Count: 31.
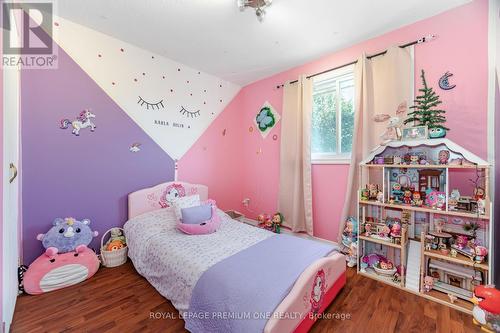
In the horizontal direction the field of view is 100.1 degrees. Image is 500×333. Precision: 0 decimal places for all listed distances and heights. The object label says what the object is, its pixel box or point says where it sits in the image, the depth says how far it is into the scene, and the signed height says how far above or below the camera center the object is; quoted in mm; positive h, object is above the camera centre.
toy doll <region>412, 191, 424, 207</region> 1967 -333
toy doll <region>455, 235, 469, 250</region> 1793 -659
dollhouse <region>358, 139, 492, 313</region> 1728 -547
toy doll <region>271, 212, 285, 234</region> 3195 -873
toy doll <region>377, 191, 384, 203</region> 2170 -336
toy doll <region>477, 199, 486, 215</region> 1618 -326
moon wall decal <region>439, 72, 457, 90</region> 2004 +804
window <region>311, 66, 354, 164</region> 2740 +664
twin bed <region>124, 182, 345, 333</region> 1237 -789
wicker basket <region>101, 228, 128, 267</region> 2324 -1035
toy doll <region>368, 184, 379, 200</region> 2281 -286
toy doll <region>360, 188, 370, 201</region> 2299 -322
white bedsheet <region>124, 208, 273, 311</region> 1641 -752
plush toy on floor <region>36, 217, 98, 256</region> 2000 -707
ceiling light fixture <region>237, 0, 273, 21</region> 1796 +1397
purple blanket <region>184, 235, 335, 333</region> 1200 -787
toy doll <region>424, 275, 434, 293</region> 1853 -1049
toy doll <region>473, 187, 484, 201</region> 1681 -231
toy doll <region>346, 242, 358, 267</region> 2395 -1036
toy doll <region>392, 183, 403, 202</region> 2159 -282
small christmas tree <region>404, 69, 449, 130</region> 1876 +478
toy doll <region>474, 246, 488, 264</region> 1635 -694
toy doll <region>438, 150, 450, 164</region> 1820 +77
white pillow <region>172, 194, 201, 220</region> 2465 -473
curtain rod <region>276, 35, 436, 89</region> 2115 +1269
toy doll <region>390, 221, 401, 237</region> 2086 -652
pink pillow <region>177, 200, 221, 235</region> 2193 -666
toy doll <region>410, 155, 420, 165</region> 1998 +56
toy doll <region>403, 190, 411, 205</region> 2055 -316
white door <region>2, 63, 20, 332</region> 1347 -212
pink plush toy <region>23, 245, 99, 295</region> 1866 -994
